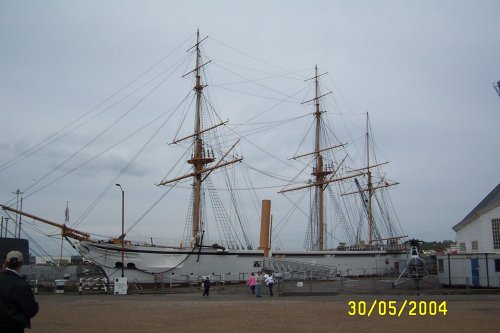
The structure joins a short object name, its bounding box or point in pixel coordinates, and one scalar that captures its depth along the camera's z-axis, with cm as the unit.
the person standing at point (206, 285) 2625
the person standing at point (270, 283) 2678
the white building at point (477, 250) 2823
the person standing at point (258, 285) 2567
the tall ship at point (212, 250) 3822
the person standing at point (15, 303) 565
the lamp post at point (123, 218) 3694
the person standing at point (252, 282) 2738
